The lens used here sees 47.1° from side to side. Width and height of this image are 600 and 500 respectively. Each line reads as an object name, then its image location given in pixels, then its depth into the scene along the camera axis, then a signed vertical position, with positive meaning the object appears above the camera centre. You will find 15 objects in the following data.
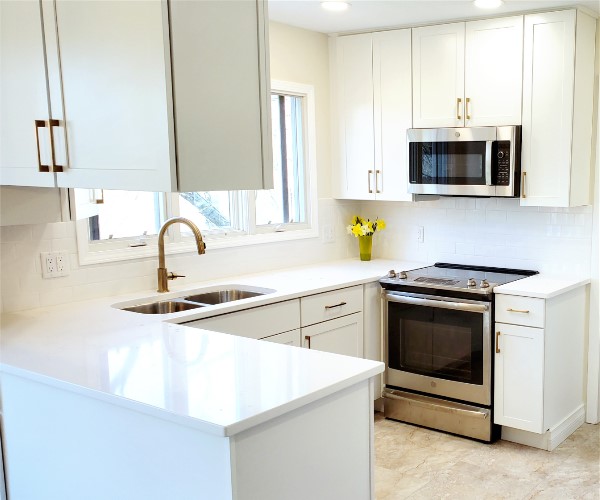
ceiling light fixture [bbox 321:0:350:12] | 3.62 +0.87
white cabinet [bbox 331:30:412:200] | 4.24 +0.34
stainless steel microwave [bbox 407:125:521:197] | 3.82 +0.02
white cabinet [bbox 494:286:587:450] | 3.57 -1.07
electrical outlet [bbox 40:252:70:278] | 3.16 -0.41
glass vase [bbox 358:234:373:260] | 4.66 -0.53
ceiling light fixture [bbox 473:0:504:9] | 3.58 +0.84
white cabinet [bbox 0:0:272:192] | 1.77 +0.22
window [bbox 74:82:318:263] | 3.50 -0.22
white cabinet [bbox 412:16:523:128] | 3.82 +0.52
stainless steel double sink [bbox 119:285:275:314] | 3.38 -0.66
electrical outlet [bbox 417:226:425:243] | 4.60 -0.45
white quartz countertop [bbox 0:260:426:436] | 1.77 -0.59
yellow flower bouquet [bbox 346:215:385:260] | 4.61 -0.42
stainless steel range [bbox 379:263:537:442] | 3.74 -1.03
